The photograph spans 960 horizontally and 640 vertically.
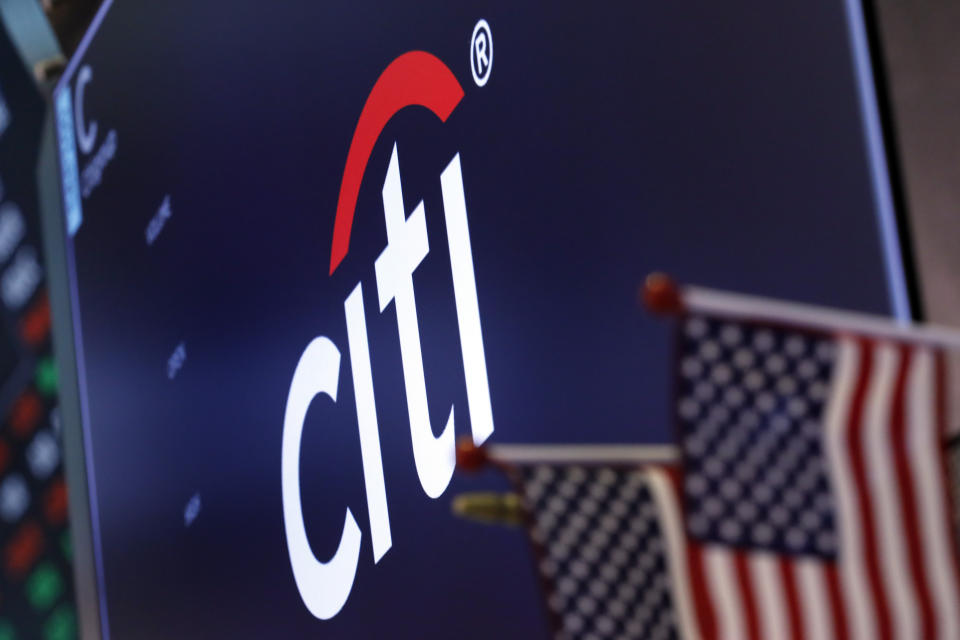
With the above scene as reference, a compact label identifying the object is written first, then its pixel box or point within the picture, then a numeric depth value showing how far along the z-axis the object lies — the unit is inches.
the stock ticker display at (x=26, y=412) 165.3
